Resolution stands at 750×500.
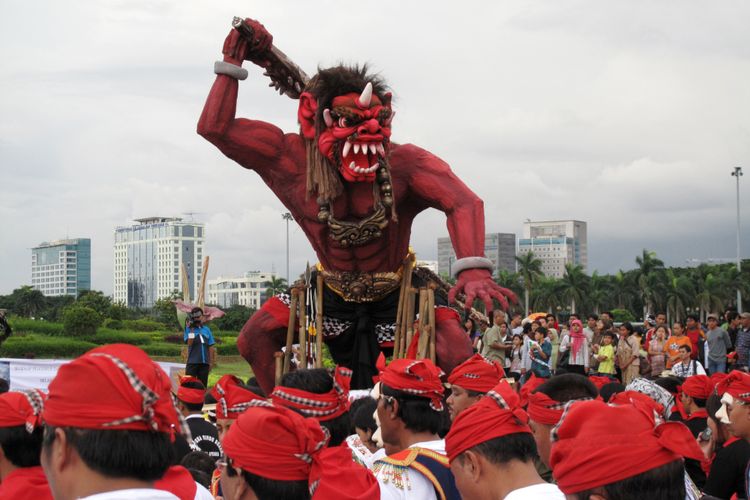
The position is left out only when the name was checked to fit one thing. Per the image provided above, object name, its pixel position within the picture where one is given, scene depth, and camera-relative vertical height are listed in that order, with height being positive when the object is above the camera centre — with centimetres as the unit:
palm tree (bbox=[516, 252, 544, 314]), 7219 +88
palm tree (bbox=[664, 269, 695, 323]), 6256 -114
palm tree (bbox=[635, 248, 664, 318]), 6494 +14
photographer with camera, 1123 -71
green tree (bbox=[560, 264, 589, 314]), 7188 -38
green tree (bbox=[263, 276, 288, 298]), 7552 +12
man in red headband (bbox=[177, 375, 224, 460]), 595 -89
